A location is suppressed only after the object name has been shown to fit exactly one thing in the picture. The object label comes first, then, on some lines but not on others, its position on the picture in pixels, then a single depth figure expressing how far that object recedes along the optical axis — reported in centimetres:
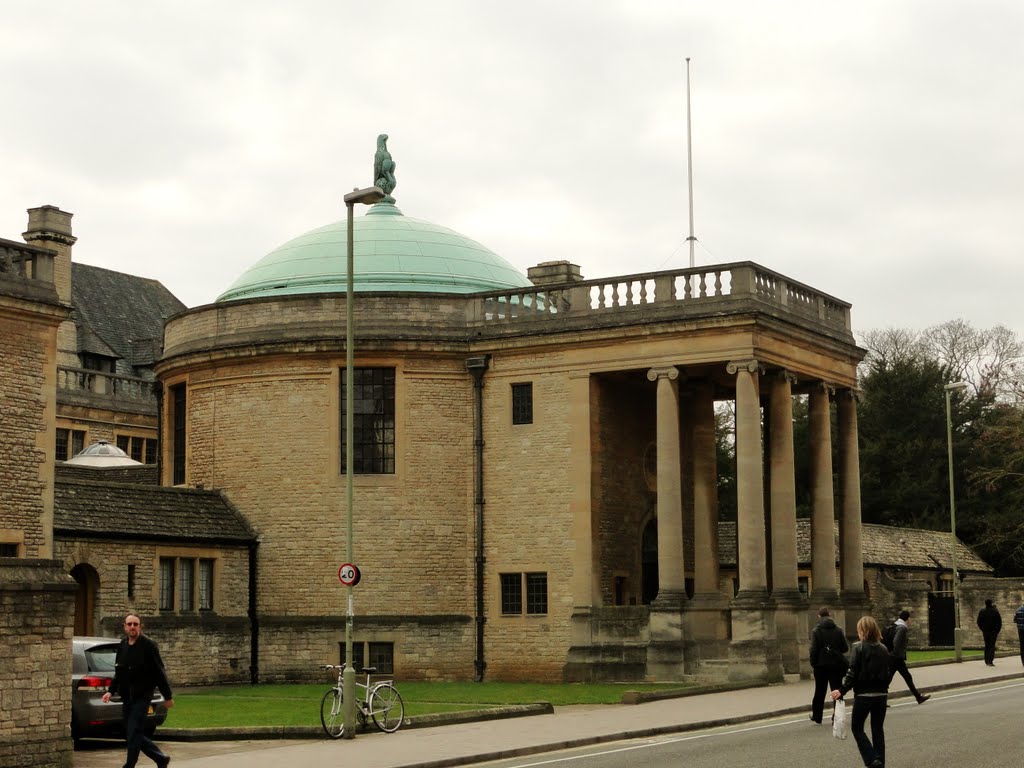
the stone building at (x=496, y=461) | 3753
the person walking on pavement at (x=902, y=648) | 2490
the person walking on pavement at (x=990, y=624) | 3891
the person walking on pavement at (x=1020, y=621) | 3700
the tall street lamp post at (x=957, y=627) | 4088
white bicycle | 2297
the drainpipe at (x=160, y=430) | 4294
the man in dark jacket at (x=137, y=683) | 1716
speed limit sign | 2419
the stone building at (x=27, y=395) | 2966
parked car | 2189
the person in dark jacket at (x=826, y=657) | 2416
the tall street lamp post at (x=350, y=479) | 2275
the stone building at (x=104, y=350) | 5419
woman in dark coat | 1655
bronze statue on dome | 4622
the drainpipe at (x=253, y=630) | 3878
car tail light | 2203
